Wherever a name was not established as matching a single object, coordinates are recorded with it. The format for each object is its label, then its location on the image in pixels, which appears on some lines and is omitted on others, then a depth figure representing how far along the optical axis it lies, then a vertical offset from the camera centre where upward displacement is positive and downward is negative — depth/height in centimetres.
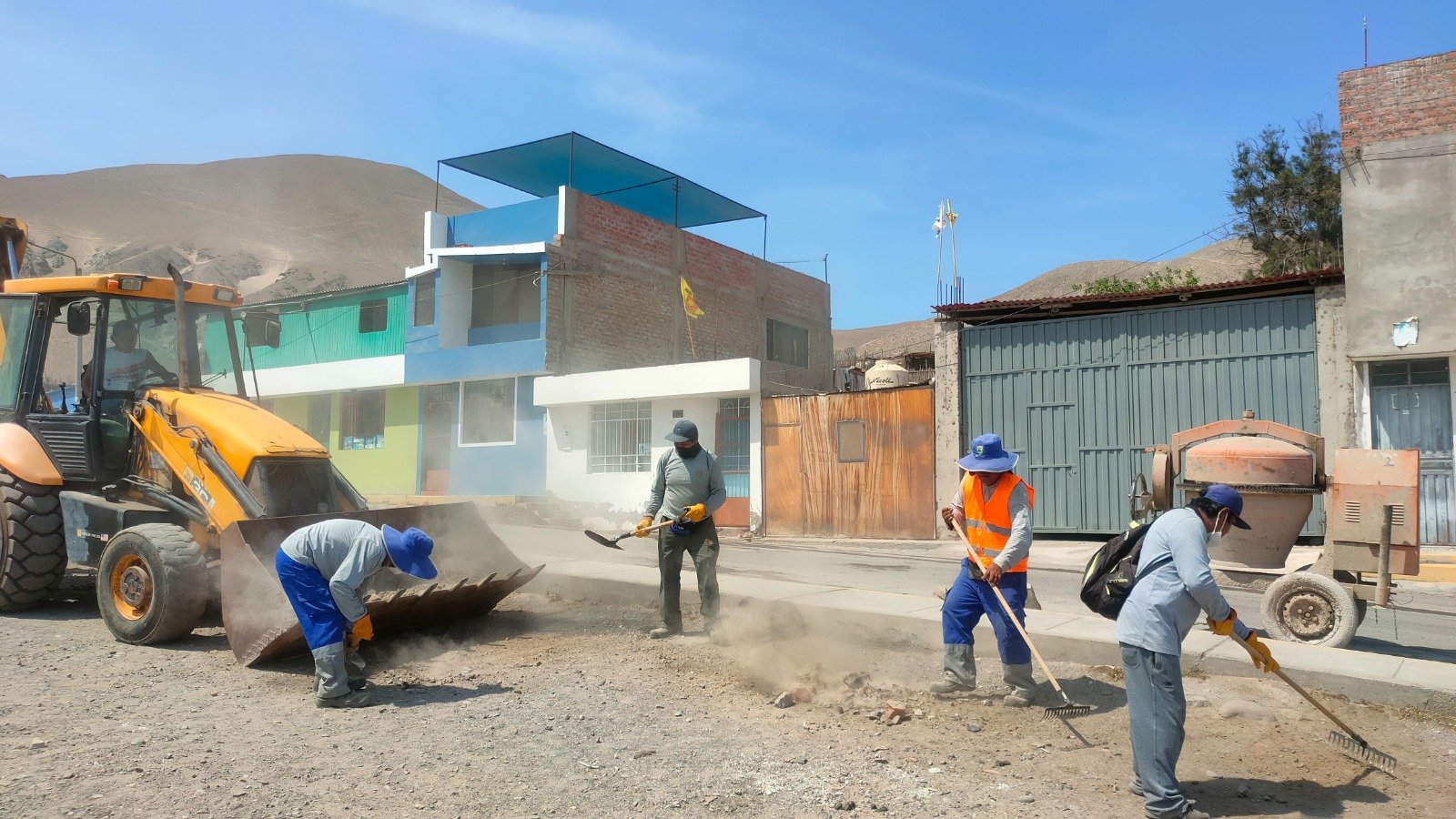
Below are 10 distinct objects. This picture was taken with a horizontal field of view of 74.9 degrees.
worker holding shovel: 732 -47
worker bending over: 536 -66
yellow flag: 2445 +403
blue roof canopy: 2227 +725
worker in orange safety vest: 547 -59
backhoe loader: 648 -17
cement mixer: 700 -40
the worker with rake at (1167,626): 385 -68
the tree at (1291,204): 2872 +820
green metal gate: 1448 +127
